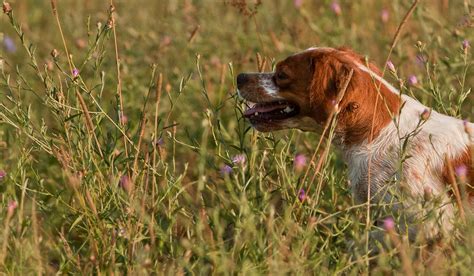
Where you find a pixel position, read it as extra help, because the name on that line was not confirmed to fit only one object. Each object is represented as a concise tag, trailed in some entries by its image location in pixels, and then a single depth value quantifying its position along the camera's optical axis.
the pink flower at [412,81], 9.91
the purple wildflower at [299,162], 7.81
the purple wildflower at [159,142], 8.90
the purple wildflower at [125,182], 7.94
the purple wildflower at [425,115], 7.69
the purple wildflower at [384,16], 13.96
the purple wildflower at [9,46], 14.64
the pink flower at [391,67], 8.55
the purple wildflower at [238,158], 7.35
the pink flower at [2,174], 9.31
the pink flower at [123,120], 9.07
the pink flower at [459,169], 8.76
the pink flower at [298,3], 13.99
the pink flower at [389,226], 7.18
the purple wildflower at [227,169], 9.15
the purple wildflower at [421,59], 9.59
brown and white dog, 8.98
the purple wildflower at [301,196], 8.40
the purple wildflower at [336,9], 13.62
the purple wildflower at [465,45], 9.36
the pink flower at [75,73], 8.76
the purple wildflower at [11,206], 7.66
